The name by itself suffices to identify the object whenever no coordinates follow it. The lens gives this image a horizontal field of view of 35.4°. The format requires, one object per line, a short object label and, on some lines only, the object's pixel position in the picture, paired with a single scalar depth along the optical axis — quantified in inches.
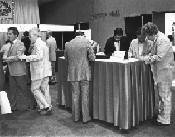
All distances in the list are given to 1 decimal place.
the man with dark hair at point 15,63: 185.2
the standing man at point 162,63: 147.1
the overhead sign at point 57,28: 408.5
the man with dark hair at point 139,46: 180.1
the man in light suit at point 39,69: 174.1
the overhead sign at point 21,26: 386.3
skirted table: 142.2
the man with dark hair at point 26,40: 274.1
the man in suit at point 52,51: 302.5
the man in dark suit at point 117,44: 223.1
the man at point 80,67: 155.9
